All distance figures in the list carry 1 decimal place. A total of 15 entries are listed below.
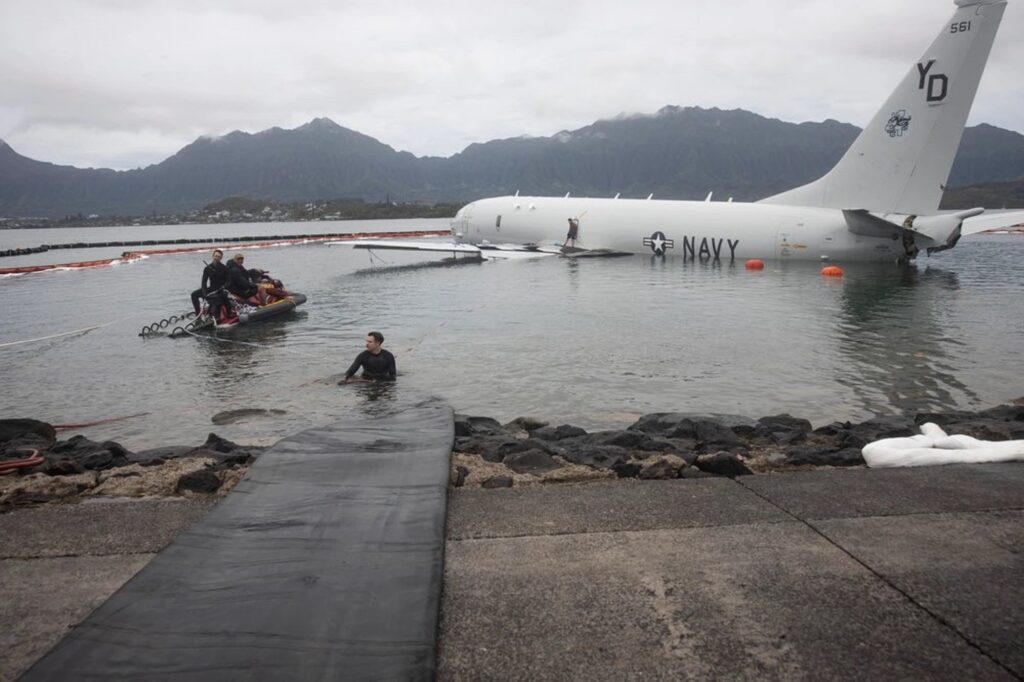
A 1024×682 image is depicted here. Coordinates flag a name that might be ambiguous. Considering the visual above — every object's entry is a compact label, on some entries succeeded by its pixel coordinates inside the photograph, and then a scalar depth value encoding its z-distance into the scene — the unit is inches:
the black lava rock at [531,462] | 320.5
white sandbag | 279.0
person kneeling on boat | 907.4
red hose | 359.6
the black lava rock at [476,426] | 406.6
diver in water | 591.2
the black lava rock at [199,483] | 288.7
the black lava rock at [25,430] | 449.4
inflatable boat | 885.2
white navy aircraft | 1206.9
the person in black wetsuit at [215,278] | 866.8
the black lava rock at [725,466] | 283.9
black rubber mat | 147.4
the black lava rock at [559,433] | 412.5
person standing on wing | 1818.4
